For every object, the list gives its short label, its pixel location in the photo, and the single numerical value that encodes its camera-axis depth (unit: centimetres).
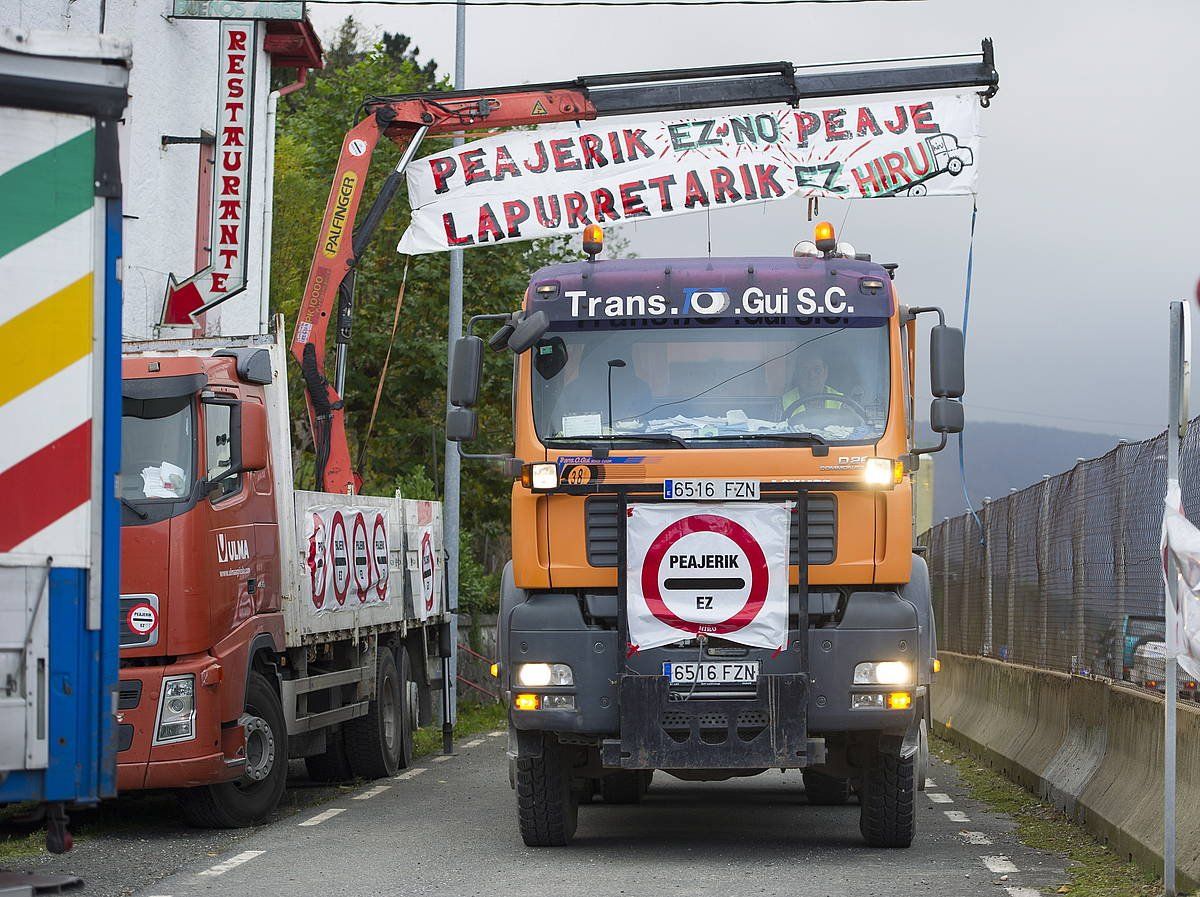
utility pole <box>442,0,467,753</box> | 2270
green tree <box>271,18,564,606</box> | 3066
